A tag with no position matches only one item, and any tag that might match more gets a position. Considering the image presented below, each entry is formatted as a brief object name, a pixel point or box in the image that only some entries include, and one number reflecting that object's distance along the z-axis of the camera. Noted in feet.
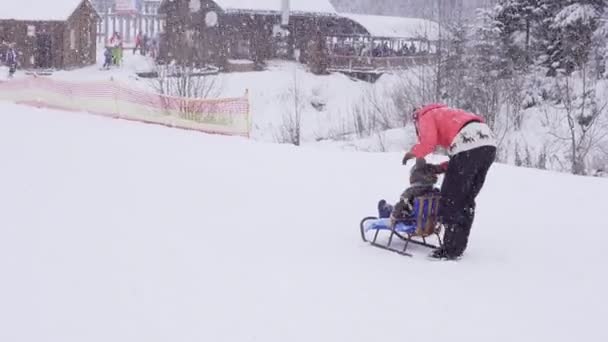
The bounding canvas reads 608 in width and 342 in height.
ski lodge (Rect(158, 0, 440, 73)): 149.89
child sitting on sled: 22.93
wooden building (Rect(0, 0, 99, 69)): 130.21
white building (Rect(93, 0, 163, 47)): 174.95
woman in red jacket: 21.70
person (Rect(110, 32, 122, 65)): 140.15
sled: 22.66
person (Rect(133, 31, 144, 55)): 162.71
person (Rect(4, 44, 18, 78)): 113.91
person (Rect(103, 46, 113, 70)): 138.31
